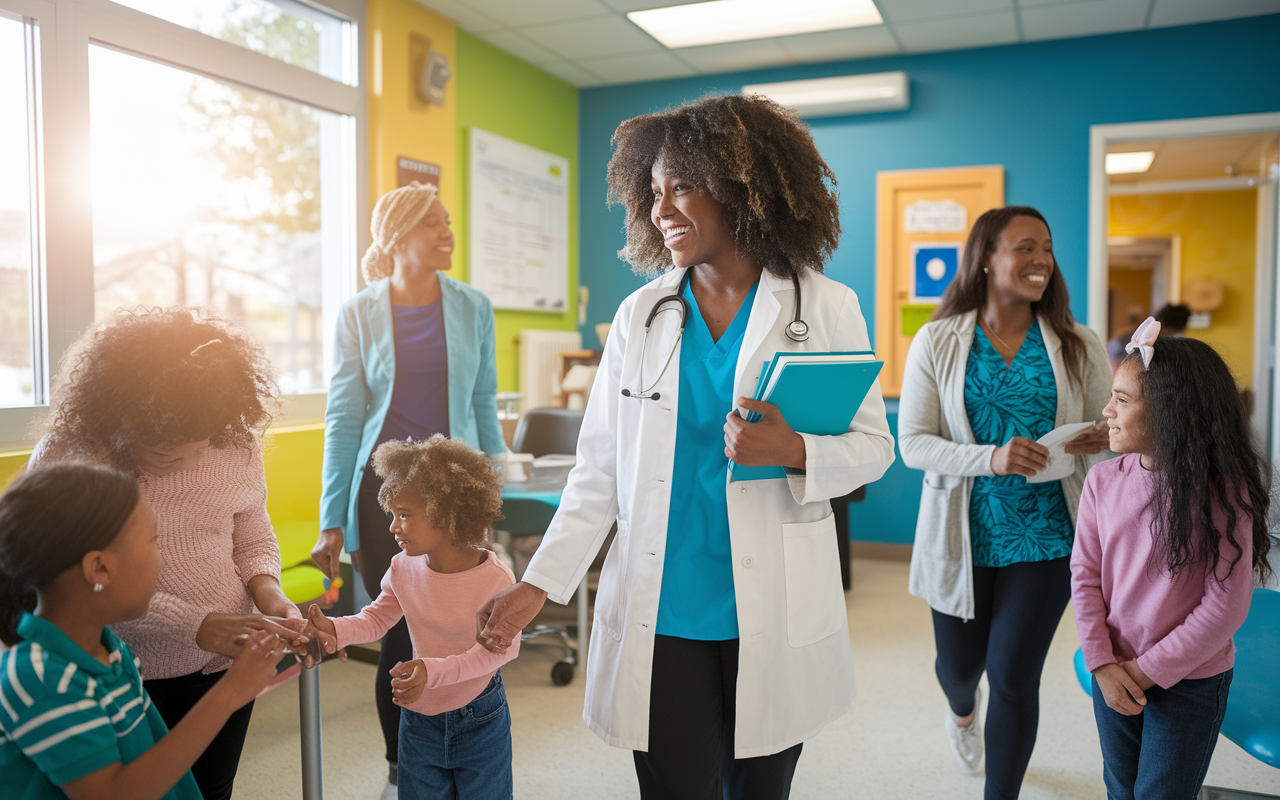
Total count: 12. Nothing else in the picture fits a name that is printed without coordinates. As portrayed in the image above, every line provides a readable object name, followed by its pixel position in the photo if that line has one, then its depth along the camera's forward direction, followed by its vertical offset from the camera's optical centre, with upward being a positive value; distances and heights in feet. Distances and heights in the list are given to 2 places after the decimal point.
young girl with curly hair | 5.13 -1.44
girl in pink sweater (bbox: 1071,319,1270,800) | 4.74 -1.08
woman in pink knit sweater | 4.32 -0.54
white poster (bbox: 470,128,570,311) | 15.80 +2.69
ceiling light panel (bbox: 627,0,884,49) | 14.23 +5.83
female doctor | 4.25 -0.68
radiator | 17.07 -0.01
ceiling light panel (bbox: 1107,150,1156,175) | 21.02 +5.08
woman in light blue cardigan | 7.47 -0.09
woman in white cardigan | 6.36 -0.67
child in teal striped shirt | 3.23 -1.12
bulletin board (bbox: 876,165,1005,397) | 16.16 +2.38
